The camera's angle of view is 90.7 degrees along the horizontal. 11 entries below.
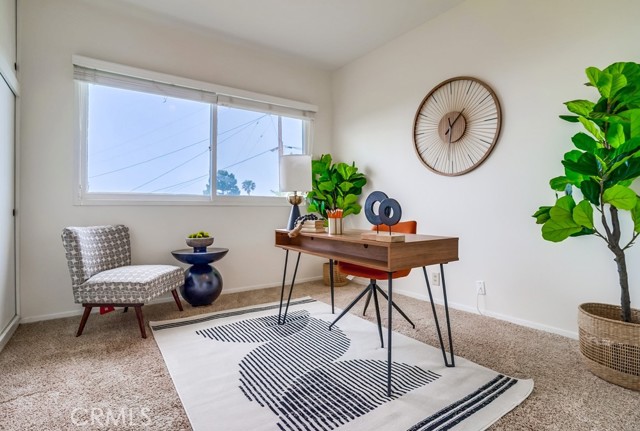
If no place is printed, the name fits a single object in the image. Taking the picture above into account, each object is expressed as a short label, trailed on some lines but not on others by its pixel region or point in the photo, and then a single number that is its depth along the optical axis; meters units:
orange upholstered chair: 2.15
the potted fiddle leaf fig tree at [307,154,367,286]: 3.70
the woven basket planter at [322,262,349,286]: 3.79
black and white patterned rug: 1.35
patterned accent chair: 2.23
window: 2.84
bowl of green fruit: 2.88
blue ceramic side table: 2.84
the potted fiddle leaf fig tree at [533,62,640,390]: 1.58
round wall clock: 2.64
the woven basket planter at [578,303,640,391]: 1.55
